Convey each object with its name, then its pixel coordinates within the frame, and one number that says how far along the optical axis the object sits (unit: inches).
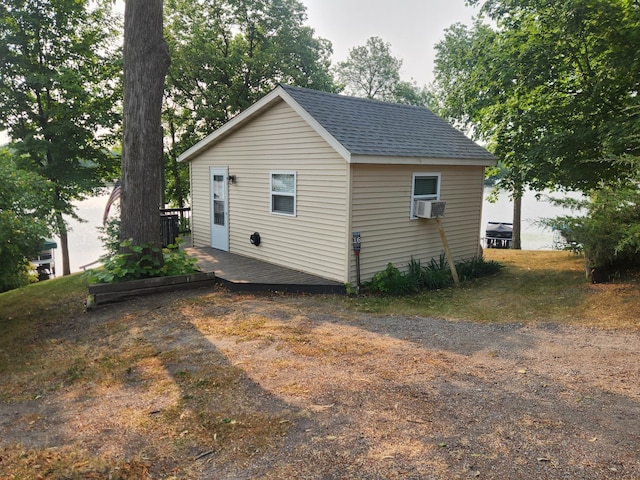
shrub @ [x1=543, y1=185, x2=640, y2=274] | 297.3
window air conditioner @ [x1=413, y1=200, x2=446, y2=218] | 369.4
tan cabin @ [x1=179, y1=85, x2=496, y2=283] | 335.0
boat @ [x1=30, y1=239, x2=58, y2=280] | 761.3
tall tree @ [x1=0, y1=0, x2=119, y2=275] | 558.7
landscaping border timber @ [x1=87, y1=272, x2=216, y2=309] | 301.0
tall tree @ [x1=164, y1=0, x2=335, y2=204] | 813.2
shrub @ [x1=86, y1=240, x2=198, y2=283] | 315.3
